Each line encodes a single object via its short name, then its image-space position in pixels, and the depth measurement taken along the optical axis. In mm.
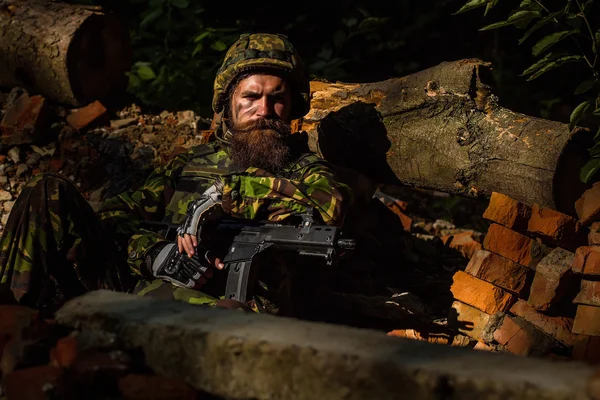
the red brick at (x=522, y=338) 3787
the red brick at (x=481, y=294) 4082
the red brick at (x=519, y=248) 4070
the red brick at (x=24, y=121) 5539
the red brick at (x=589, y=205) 3656
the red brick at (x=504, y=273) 4066
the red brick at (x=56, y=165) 5465
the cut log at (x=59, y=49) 5664
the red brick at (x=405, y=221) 5664
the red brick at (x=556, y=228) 3832
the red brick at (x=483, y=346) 4012
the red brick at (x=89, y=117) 5691
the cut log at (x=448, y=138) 3756
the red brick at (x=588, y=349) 3571
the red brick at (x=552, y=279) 3865
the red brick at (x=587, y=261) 3672
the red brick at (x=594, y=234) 3714
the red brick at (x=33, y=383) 2146
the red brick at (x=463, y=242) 5590
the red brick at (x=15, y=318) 2436
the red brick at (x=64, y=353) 2299
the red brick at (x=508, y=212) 3961
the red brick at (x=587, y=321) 3670
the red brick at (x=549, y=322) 3838
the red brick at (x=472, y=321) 4023
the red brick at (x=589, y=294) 3688
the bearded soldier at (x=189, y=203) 3404
